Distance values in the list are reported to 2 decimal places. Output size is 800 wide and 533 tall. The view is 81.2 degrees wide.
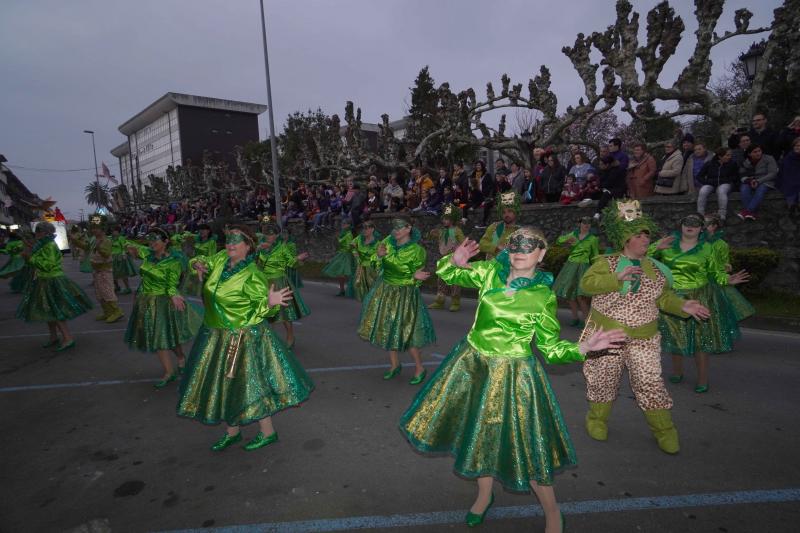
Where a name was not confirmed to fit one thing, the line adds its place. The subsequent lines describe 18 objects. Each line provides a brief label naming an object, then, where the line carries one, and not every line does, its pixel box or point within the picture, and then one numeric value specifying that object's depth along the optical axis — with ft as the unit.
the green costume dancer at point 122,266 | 46.35
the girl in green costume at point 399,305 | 18.67
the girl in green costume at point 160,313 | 19.10
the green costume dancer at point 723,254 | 17.47
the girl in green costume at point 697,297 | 16.72
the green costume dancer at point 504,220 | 28.96
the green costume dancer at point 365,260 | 26.04
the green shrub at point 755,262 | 30.04
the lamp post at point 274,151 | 62.59
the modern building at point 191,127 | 216.54
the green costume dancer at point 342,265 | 41.37
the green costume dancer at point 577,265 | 28.37
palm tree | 313.18
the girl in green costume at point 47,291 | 25.00
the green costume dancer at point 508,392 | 8.93
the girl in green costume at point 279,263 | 25.46
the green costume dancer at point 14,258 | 36.32
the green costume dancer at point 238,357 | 12.75
